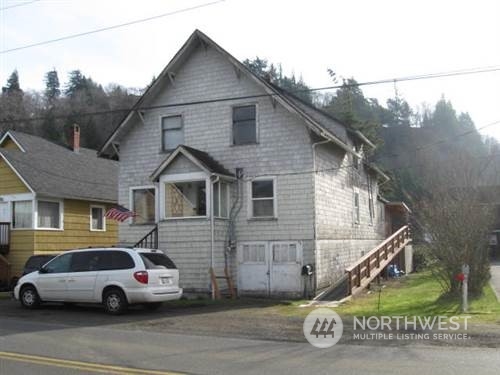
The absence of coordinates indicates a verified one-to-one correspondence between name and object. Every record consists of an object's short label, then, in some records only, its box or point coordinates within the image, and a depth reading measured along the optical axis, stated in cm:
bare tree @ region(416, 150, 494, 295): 1596
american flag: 2083
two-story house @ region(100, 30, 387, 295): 1942
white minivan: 1484
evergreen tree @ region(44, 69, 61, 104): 11577
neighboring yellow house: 2514
